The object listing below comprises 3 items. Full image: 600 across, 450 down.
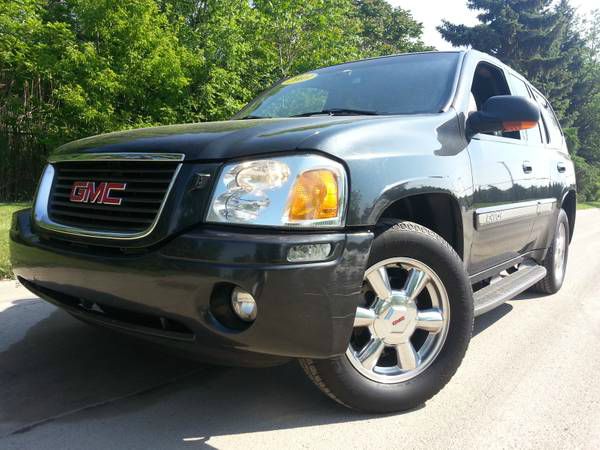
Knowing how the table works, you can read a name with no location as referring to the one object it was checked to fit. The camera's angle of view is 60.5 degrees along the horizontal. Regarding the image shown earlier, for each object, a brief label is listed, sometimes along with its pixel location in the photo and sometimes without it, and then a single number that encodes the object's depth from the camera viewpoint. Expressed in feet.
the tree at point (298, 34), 48.96
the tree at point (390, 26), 103.30
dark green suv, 6.08
